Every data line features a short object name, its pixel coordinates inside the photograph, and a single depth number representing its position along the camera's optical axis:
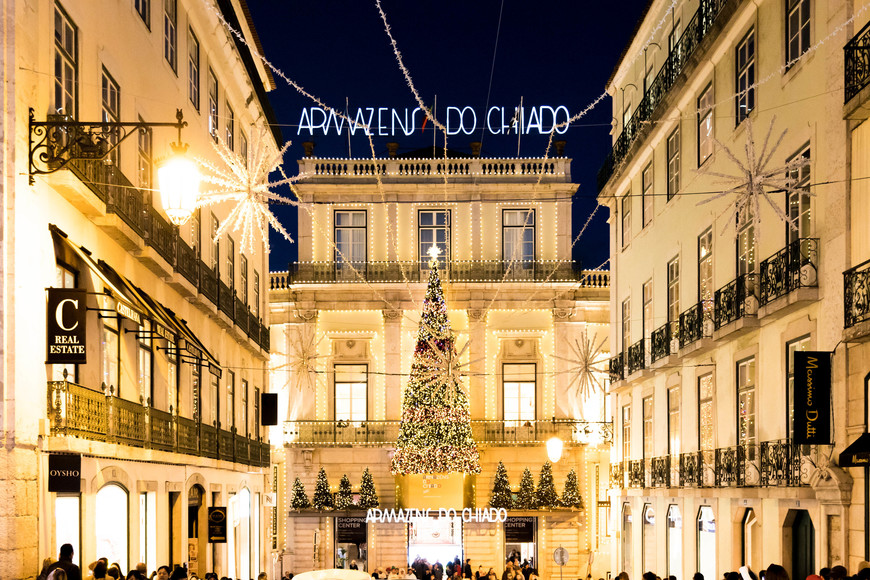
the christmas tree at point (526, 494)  37.88
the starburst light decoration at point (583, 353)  39.47
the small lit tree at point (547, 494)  37.97
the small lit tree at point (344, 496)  38.34
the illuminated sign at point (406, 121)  27.72
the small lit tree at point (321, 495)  38.41
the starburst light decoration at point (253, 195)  15.01
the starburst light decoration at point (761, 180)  15.17
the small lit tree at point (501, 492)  38.09
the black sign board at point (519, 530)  38.03
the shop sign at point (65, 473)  13.33
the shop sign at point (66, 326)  13.21
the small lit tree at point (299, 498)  38.53
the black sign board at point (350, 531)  38.34
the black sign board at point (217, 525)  22.53
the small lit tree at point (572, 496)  38.06
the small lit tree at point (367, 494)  38.31
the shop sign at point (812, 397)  14.66
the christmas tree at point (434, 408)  36.28
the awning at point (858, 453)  13.29
